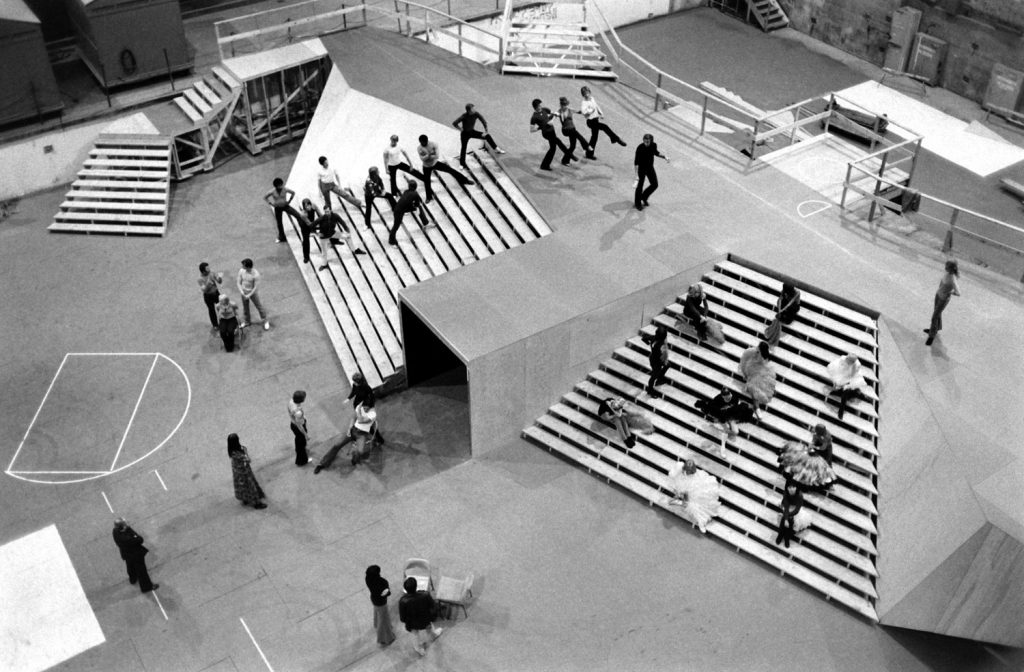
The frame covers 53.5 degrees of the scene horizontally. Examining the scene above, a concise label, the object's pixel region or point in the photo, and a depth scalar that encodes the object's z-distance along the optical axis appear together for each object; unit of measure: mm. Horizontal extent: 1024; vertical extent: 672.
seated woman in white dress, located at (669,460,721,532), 15470
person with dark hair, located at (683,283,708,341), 16766
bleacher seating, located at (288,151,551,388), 18906
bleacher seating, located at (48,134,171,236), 22875
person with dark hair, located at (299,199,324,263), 20234
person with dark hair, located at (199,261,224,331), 18938
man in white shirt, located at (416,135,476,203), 19825
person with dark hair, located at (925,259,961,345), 15344
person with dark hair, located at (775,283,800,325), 16609
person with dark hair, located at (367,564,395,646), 13211
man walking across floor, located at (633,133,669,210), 18219
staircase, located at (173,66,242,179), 24297
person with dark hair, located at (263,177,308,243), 20406
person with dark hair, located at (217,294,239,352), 18547
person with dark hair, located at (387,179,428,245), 19312
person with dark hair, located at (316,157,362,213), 20812
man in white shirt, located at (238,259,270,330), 19141
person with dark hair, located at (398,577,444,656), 13141
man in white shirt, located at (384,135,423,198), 19922
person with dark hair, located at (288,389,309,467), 16047
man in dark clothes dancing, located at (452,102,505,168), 20188
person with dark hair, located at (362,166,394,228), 20125
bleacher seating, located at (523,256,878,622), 14883
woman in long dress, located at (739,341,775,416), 16078
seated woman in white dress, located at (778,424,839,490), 14758
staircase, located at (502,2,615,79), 24400
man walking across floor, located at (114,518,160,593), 14023
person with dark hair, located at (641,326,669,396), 16320
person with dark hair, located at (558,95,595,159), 20031
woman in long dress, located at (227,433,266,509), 15320
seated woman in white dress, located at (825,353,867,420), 15672
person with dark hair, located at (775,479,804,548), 14547
